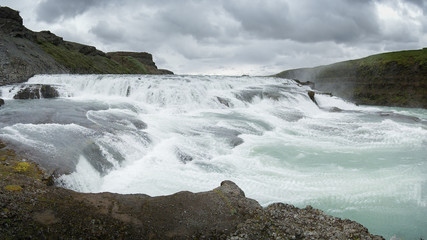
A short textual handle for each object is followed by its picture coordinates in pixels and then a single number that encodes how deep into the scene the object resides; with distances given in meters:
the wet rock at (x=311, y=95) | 31.55
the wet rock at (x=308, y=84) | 47.31
